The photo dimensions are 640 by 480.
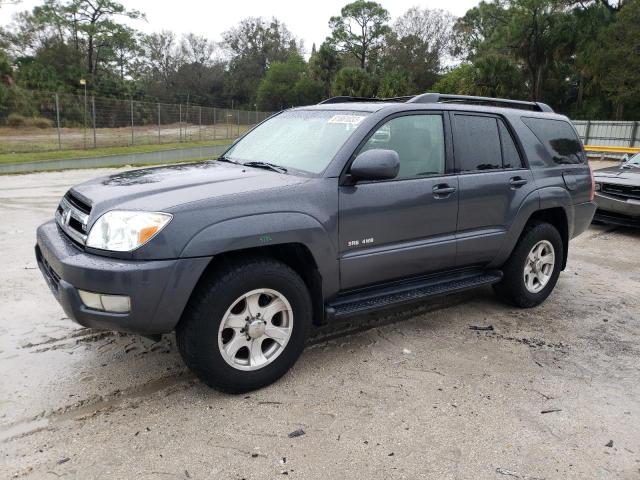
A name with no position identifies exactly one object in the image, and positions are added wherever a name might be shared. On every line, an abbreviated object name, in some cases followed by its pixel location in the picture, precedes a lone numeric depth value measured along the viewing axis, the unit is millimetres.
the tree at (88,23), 54938
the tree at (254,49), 83862
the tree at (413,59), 69750
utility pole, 21938
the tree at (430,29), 73188
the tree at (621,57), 32438
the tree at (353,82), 53469
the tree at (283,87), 70688
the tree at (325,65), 64500
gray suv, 2824
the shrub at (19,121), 20531
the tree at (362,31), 70562
